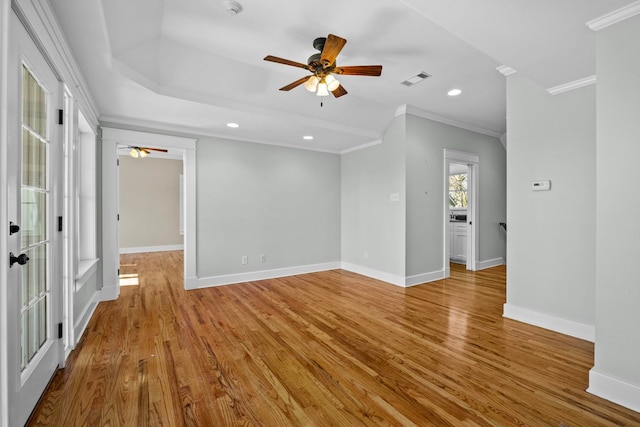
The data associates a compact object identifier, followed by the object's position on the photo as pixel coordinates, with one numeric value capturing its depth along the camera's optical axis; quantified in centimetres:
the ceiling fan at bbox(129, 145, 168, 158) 604
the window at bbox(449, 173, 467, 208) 706
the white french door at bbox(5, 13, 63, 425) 147
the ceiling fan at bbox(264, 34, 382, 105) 239
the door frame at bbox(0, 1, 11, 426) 130
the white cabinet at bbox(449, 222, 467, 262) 621
